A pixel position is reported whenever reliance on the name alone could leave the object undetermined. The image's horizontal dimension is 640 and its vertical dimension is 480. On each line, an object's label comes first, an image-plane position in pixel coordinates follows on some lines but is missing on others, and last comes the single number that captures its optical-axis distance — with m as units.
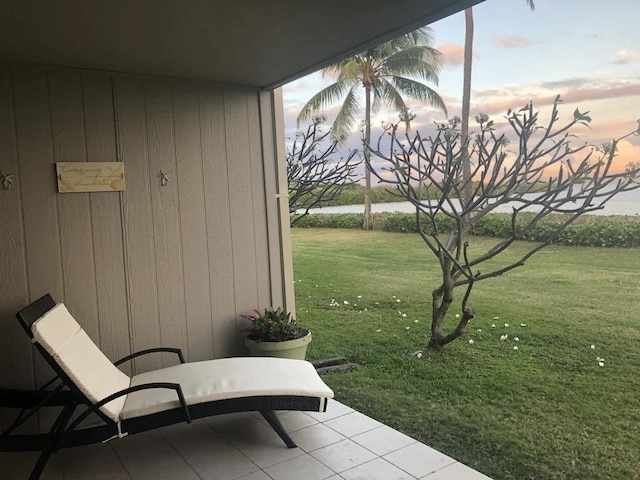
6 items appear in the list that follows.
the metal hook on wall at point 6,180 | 3.47
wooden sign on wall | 3.66
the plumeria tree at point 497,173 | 4.14
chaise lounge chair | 2.90
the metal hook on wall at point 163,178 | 4.09
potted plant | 4.06
